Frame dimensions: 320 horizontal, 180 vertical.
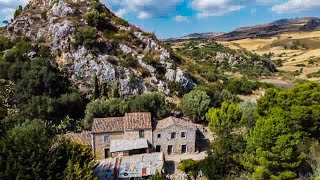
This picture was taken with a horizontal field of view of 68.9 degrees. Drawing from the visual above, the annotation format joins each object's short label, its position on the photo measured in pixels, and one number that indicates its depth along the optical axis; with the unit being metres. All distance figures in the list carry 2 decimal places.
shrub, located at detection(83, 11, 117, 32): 51.01
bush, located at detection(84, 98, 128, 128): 36.39
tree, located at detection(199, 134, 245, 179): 25.74
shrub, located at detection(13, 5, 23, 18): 58.45
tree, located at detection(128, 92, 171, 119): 37.21
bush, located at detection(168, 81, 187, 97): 45.31
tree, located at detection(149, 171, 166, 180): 22.68
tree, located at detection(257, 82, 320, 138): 27.42
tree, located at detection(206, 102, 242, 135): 30.33
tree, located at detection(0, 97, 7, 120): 35.01
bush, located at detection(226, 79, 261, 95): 51.23
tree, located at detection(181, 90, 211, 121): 37.84
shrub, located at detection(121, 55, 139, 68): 46.47
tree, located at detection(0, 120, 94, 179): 18.61
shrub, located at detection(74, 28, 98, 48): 47.11
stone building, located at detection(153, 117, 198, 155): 31.73
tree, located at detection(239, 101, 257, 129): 30.83
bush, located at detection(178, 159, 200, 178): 27.16
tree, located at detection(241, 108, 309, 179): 21.74
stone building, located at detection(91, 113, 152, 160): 31.09
